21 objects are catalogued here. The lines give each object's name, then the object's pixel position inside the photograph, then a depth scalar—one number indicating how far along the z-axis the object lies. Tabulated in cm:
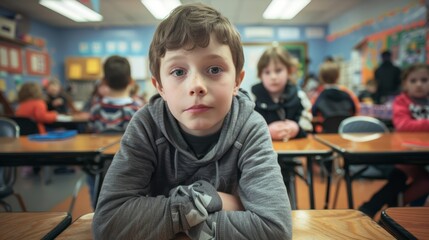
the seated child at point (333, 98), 270
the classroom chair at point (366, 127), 181
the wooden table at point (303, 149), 122
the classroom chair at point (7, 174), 154
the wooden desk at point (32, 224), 53
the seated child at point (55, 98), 395
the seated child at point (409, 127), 169
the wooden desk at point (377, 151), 119
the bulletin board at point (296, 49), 616
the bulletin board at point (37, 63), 536
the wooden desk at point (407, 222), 50
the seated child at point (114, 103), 190
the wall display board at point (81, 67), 629
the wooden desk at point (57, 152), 130
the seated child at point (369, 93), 398
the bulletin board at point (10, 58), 468
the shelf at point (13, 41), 462
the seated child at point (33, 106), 315
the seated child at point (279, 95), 157
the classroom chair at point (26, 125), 265
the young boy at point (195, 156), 53
